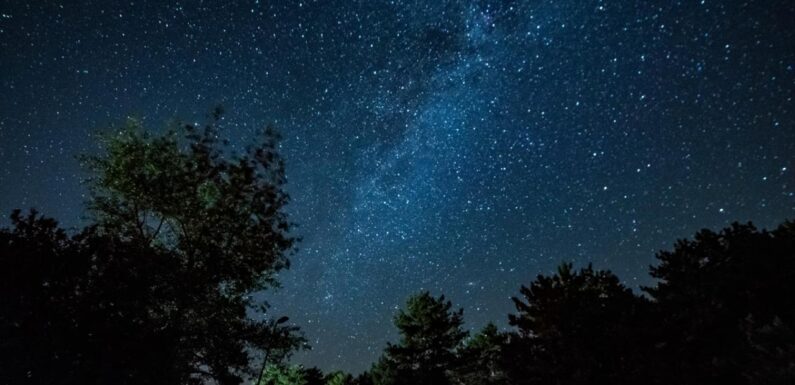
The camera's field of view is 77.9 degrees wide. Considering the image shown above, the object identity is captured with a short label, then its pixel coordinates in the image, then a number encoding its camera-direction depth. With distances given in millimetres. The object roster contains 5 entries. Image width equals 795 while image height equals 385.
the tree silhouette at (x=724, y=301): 14938
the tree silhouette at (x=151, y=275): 12891
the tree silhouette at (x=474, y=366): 31922
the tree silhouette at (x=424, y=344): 31656
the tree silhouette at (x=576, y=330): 17797
